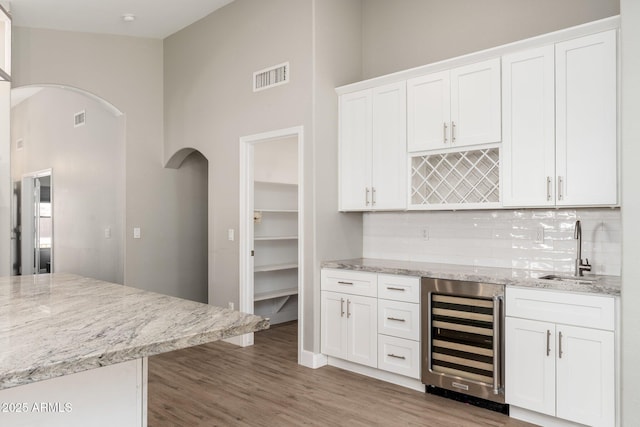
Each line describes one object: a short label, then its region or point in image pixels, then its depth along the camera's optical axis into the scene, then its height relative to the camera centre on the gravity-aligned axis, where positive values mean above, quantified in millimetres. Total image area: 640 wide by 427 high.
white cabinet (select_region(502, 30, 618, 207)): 2852 +590
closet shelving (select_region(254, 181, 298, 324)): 5566 -451
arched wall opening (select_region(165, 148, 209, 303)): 5918 -88
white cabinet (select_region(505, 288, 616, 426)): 2652 -855
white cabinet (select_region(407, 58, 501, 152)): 3340 +814
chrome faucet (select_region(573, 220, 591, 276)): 3021 -275
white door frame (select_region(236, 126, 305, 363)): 4746 -130
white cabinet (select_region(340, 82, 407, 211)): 3879 +574
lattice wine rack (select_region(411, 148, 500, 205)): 3482 +297
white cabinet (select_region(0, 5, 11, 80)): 3736 +1430
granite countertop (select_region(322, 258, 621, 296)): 2746 -417
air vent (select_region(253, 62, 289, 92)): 4353 +1329
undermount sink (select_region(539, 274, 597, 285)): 2843 -412
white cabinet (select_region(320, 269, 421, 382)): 3518 -856
